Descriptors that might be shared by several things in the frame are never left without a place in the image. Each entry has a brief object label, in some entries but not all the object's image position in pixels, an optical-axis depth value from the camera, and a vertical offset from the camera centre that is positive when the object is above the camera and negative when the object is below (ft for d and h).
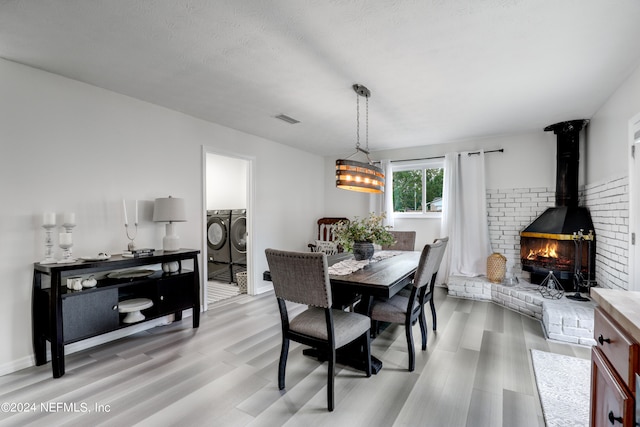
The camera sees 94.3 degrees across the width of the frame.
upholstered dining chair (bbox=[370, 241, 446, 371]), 7.34 -2.56
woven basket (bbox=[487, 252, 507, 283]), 13.53 -2.67
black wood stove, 11.44 -0.97
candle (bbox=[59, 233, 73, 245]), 7.80 -0.74
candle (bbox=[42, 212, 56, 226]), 7.64 -0.18
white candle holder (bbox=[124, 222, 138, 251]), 9.27 -0.88
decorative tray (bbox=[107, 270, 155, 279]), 8.98 -1.98
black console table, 7.22 -2.45
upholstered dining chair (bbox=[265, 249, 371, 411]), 5.88 -2.39
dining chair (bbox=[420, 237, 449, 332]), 8.69 -2.66
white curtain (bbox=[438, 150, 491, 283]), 14.69 -0.28
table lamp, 9.82 -0.11
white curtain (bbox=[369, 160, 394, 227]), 17.12 +0.74
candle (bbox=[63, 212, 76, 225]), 7.93 -0.19
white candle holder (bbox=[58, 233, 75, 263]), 7.80 -0.89
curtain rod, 14.61 +2.88
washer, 16.92 -1.47
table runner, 7.68 -1.60
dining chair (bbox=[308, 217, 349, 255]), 16.84 -1.76
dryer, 16.14 -1.42
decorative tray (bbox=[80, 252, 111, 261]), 8.12 -1.30
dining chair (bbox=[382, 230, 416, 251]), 12.80 -1.31
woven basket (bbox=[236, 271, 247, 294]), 15.03 -3.60
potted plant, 9.40 -0.89
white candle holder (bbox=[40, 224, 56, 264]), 7.69 -0.89
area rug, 5.70 -4.00
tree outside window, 16.53 +1.15
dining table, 6.68 -1.69
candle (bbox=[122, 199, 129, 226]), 9.46 -0.01
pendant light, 8.60 +1.06
